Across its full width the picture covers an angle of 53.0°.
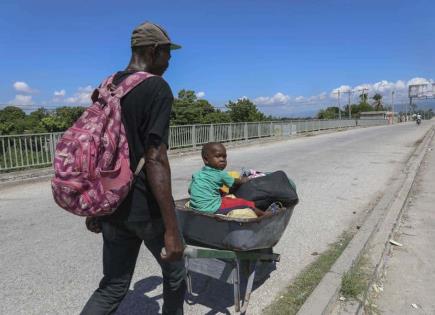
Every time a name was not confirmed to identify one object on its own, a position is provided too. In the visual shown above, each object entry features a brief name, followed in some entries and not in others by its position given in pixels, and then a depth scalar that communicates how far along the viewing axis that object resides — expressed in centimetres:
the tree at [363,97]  11882
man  209
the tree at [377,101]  12961
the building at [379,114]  8769
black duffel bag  377
